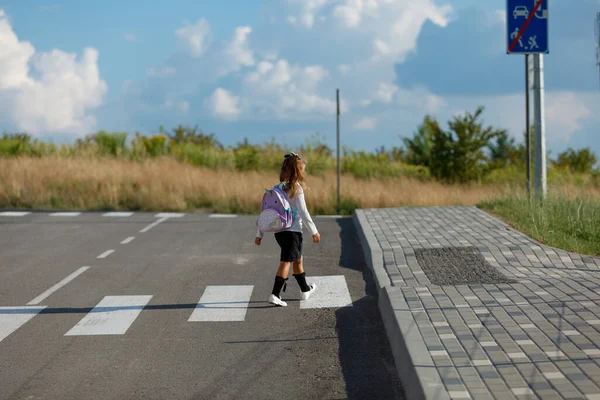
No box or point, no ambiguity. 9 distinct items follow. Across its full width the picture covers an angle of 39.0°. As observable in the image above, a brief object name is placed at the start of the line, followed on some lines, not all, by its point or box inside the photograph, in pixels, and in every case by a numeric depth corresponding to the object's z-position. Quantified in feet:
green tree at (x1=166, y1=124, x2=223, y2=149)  125.21
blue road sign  54.49
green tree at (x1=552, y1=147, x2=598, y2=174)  138.62
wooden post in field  67.31
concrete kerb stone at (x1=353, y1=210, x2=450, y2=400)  17.74
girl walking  30.63
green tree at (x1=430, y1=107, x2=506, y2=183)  99.09
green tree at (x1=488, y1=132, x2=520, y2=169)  135.54
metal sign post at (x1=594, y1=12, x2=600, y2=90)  33.91
